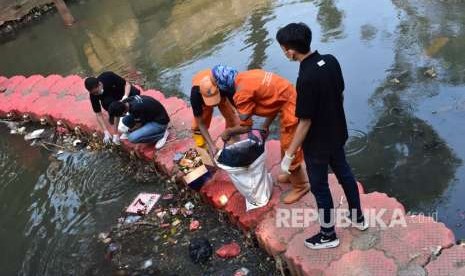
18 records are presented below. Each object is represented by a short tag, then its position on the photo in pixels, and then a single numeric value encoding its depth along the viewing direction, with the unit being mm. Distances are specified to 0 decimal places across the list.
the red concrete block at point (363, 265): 3143
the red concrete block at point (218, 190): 4320
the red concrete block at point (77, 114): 6320
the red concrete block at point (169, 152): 5082
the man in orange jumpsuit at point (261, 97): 3420
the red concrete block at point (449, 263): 2992
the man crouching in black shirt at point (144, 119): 5125
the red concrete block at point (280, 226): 3662
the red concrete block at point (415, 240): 3160
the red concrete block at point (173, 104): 5937
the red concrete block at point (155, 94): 6301
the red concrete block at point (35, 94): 7302
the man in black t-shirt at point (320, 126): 2654
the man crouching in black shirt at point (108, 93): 5480
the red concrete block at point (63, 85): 7504
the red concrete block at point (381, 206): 3510
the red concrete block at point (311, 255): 3315
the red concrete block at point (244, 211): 3969
